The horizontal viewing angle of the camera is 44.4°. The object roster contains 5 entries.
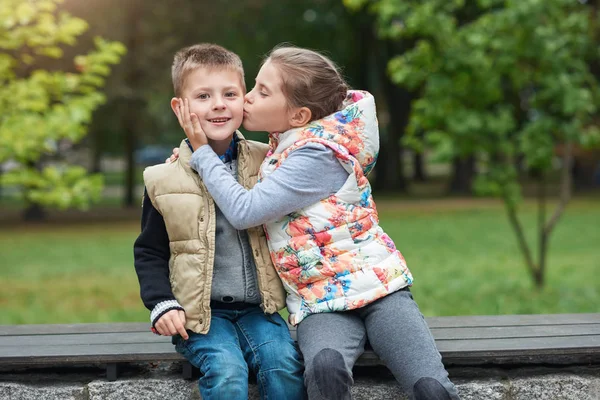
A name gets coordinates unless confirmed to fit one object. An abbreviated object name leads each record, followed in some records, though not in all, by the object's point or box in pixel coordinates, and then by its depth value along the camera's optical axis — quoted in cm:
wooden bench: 285
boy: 270
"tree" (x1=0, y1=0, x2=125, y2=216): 616
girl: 265
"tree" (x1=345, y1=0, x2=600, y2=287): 729
